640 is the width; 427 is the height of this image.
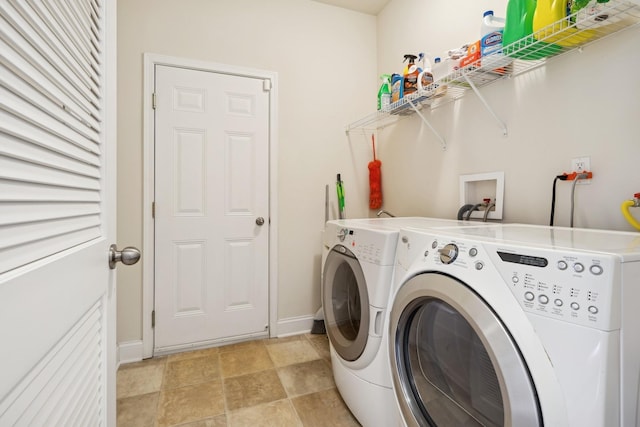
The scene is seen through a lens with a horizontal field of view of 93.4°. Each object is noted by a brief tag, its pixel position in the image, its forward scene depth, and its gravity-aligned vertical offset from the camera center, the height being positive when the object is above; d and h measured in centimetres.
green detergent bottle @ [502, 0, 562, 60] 118 +70
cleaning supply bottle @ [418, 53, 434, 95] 172 +73
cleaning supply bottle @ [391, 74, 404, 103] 192 +77
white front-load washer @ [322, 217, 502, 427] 122 -49
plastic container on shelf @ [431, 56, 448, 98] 161 +73
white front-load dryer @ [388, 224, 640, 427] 57 -27
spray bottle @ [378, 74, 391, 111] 204 +77
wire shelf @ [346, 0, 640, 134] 101 +66
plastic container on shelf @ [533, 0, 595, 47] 107 +67
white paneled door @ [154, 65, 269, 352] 205 -4
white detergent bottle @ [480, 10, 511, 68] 132 +74
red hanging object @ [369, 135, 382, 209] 253 +18
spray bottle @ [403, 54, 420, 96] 188 +80
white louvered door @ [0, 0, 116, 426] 40 -2
